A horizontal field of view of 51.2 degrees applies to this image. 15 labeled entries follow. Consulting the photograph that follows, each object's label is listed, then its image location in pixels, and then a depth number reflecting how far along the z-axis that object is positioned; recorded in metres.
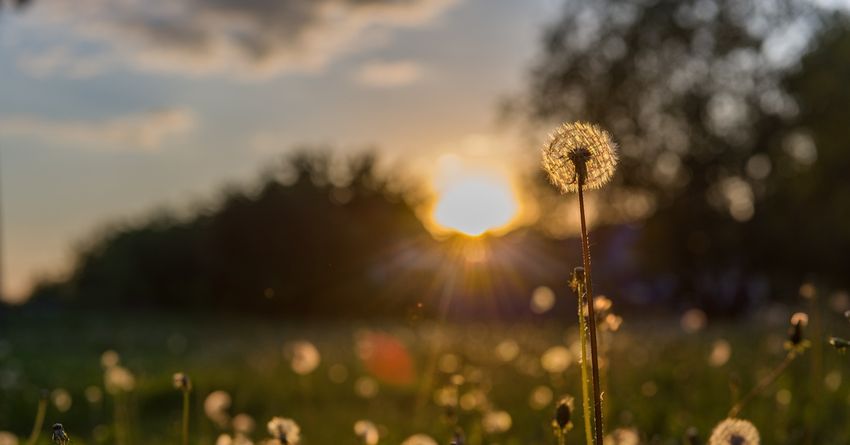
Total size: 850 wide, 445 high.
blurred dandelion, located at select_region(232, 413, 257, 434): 4.27
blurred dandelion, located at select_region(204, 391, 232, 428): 4.28
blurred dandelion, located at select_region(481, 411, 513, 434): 3.76
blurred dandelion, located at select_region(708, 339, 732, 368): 5.65
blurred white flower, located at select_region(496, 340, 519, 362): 5.51
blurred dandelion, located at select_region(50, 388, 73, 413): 6.09
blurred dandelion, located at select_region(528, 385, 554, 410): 6.34
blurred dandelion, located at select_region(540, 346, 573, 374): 5.61
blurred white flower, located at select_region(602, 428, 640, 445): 3.18
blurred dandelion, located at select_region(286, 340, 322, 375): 4.34
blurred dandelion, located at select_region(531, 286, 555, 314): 7.20
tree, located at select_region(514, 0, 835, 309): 30.55
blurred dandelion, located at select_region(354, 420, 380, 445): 2.84
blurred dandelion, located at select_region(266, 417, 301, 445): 2.32
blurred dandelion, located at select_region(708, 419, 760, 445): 1.91
